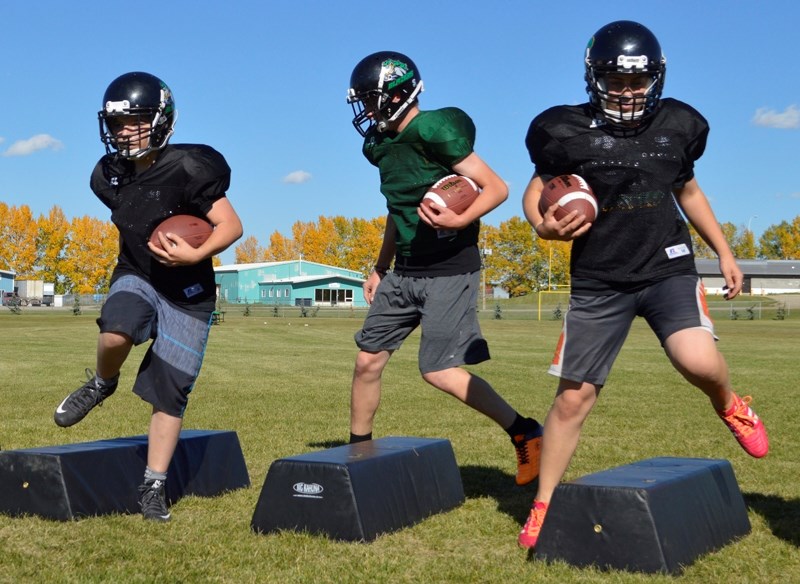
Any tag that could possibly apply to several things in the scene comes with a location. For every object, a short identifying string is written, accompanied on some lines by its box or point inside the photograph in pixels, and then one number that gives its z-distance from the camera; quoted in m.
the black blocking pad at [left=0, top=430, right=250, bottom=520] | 4.86
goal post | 61.98
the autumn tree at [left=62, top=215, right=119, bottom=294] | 92.12
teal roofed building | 93.25
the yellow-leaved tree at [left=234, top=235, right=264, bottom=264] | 135.75
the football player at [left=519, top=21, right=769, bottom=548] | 4.48
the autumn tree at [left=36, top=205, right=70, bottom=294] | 92.12
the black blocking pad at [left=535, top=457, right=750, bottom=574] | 3.94
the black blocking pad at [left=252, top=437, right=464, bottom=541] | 4.49
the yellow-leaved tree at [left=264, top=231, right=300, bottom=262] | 129.88
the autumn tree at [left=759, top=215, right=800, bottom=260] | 118.06
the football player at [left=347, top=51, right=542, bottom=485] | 5.55
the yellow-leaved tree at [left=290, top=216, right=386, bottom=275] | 109.19
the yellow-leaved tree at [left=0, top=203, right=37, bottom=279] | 90.38
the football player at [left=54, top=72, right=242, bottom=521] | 5.10
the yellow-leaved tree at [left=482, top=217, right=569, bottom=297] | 91.06
